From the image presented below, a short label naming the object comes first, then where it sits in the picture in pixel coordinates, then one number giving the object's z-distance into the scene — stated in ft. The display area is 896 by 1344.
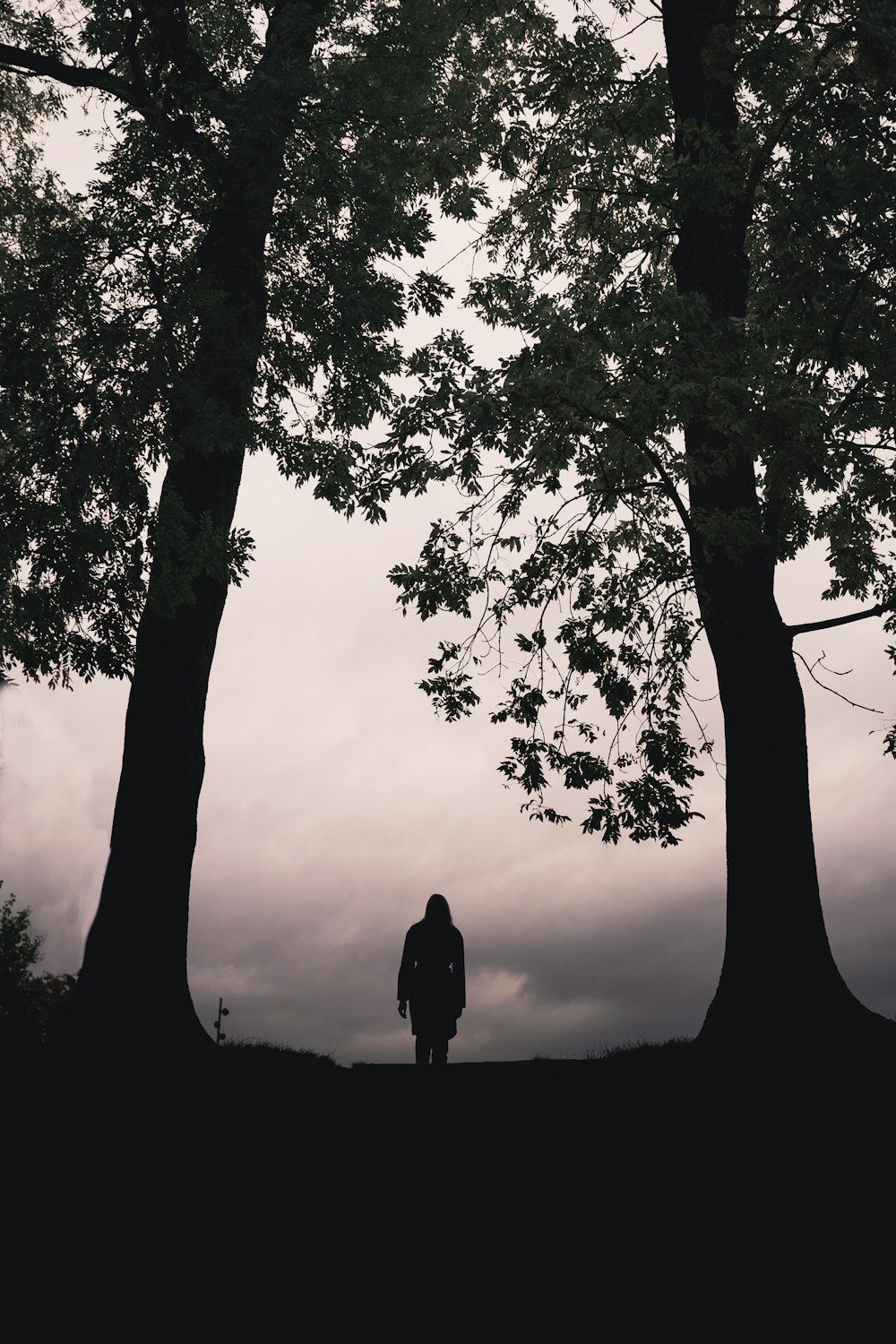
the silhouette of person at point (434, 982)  34.27
